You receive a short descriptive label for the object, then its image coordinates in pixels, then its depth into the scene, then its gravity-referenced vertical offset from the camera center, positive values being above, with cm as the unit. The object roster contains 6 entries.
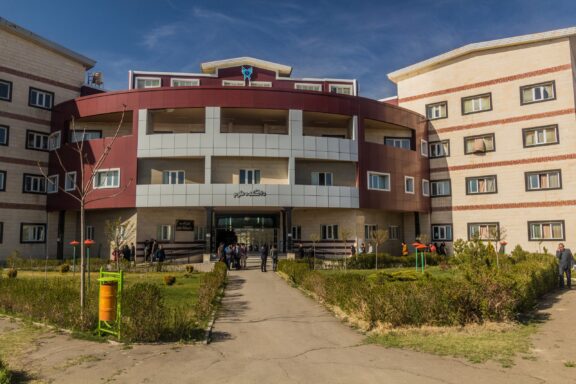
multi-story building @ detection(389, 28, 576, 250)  3145 +761
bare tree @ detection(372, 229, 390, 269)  2736 -2
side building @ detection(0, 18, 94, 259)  3284 +794
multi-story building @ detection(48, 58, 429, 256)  3131 +526
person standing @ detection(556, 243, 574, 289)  1767 -107
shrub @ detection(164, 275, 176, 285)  1964 -194
